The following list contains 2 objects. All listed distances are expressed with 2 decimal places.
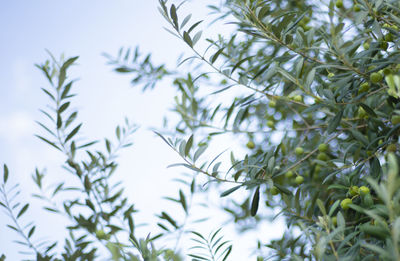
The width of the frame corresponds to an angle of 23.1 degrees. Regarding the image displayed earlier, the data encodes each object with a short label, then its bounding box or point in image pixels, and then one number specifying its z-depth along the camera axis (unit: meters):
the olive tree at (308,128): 1.66
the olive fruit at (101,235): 1.81
